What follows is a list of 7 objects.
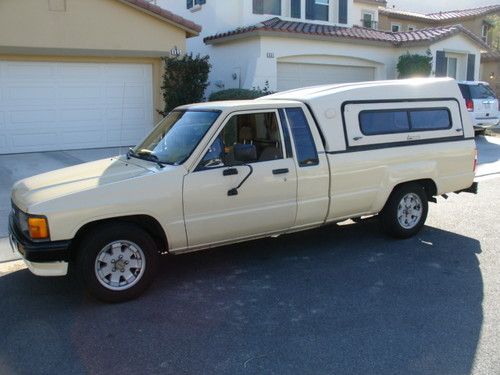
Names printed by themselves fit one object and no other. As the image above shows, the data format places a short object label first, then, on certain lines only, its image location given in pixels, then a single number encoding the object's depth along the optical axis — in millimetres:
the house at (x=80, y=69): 12805
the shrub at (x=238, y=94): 14920
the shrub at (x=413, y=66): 19312
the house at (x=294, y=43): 16812
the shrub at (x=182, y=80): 14000
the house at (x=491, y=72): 34406
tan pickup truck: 4766
